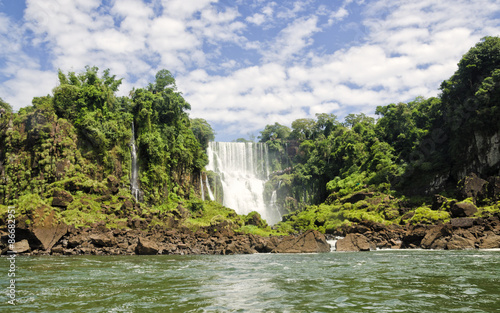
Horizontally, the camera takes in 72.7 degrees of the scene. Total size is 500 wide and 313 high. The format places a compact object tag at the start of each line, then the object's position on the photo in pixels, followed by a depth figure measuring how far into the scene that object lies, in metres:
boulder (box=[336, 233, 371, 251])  24.33
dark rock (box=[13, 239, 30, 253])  20.23
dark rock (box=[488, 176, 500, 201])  29.45
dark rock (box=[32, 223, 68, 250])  21.33
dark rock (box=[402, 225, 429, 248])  24.52
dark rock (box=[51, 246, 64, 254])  21.30
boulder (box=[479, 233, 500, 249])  20.70
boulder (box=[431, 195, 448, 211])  32.18
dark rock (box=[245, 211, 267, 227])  40.06
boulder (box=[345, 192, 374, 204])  43.19
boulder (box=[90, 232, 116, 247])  23.10
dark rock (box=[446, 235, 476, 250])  21.17
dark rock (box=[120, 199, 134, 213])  31.42
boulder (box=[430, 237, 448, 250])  22.09
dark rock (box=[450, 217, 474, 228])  24.16
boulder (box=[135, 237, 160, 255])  22.31
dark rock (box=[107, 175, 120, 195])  34.12
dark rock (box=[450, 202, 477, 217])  27.12
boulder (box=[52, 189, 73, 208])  27.97
